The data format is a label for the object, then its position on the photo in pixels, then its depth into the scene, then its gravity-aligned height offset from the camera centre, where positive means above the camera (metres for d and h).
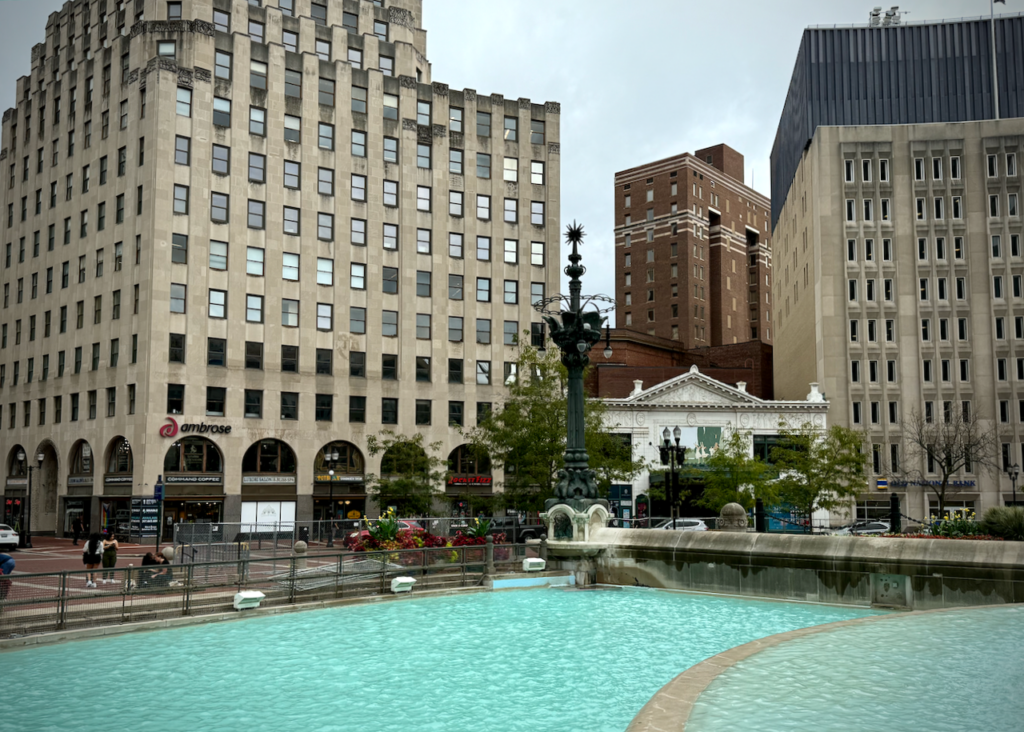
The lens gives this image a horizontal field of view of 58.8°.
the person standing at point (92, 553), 25.72 -2.62
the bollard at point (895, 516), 33.44 -2.09
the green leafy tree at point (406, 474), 50.00 -0.83
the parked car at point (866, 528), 46.73 -3.65
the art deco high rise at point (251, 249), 54.56 +14.09
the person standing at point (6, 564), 21.20 -2.43
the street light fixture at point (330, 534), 33.78 -2.79
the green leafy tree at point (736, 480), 52.41 -1.17
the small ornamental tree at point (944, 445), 65.88 +0.93
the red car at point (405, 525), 33.16 -2.48
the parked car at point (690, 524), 41.47 -2.97
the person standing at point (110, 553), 24.33 -2.47
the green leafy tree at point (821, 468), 51.56 -0.48
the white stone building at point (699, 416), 67.12 +3.26
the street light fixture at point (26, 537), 46.06 -3.89
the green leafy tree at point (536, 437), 41.03 +1.07
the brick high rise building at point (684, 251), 108.31 +25.76
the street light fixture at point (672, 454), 34.00 +0.24
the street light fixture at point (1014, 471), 60.44 -0.80
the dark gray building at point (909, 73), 73.38 +31.55
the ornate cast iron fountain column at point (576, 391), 26.09 +1.99
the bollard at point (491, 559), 24.80 -2.68
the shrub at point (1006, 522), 19.50 -1.38
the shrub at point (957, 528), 21.49 -1.69
